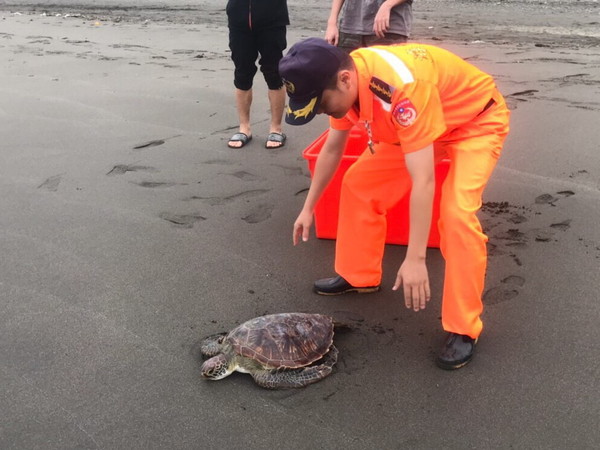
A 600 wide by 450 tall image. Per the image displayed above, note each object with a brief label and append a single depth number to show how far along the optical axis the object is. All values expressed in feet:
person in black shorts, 12.95
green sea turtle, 6.70
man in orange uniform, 5.82
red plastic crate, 8.73
